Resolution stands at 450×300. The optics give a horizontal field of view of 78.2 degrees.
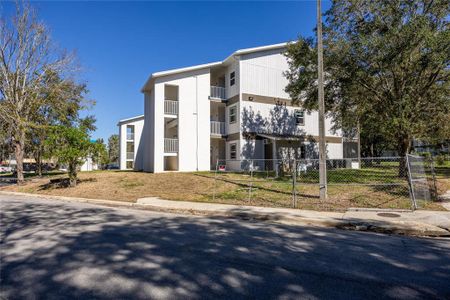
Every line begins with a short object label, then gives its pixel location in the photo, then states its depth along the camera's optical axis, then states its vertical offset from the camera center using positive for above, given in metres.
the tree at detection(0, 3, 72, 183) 19.64 +5.45
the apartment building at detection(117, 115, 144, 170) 32.26 +2.49
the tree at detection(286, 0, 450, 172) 12.45 +4.67
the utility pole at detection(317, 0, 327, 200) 10.81 +2.45
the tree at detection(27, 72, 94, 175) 21.89 +4.93
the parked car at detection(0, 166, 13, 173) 61.14 -1.62
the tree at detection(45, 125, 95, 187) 15.34 +0.95
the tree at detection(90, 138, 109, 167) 16.22 +0.49
